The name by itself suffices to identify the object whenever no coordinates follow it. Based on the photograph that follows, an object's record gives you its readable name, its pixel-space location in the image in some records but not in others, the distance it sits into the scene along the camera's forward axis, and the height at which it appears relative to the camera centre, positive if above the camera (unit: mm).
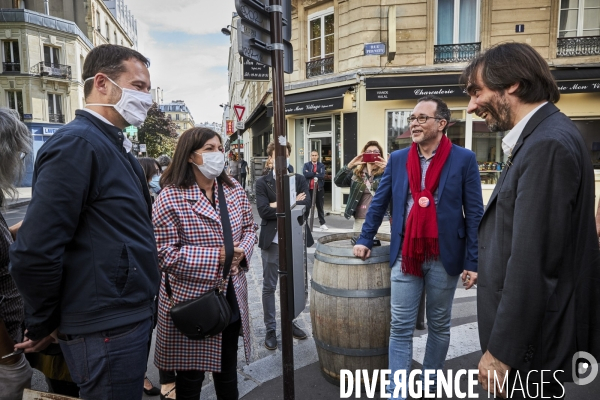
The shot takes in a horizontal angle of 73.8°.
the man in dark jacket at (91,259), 1514 -405
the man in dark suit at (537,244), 1457 -347
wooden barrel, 2783 -1062
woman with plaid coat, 2318 -585
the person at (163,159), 7895 -59
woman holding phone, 4879 -322
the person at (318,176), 10359 -553
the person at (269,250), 3869 -957
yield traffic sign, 14744 +1679
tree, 32184 +1982
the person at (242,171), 18686 -727
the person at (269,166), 4387 -124
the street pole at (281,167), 2617 -79
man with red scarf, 2600 -512
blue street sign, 11727 +3086
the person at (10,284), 1835 -608
